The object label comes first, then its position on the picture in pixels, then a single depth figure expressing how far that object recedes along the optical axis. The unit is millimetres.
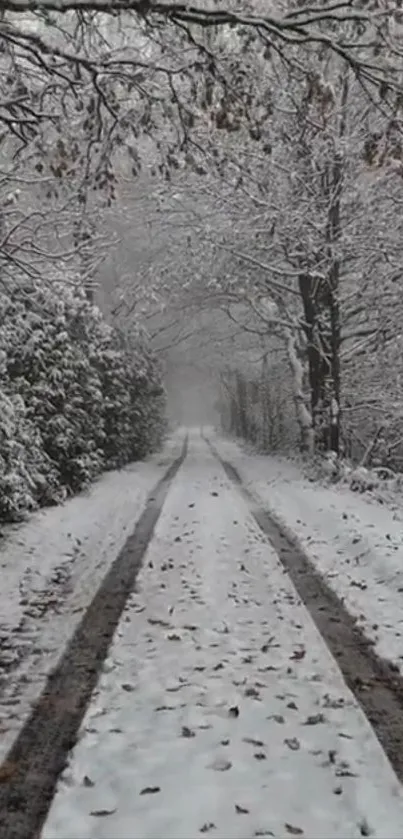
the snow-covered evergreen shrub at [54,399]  12953
